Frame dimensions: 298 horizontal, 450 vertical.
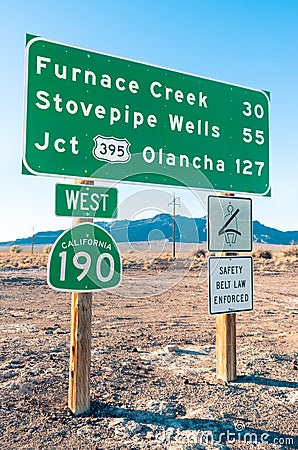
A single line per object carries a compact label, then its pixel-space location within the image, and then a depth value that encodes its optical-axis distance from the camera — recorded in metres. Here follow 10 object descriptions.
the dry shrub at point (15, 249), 56.47
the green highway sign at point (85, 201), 3.86
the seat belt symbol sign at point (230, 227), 4.81
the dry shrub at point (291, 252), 37.92
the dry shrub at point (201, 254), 36.05
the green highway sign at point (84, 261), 3.83
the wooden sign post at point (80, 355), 3.91
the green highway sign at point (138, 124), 3.94
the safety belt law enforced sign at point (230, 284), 4.67
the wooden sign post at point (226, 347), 4.77
